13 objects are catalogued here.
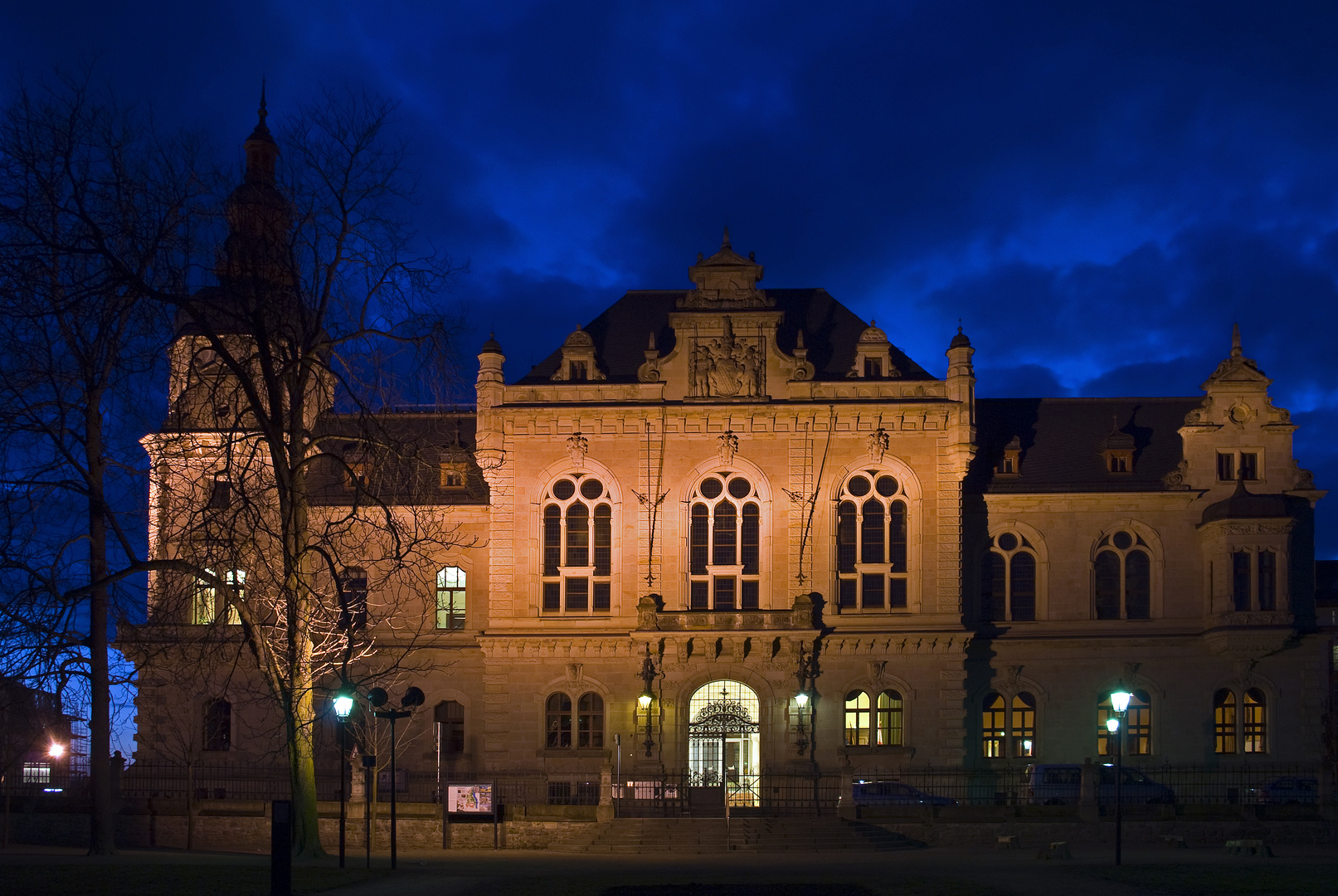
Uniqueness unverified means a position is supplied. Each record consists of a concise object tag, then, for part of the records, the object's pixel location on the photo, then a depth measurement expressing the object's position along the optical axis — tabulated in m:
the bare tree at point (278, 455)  25.92
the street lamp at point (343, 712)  27.54
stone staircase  35.84
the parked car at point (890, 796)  39.62
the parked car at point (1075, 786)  40.28
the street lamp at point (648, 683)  46.44
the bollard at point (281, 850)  22.09
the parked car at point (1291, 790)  42.62
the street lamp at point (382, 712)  28.89
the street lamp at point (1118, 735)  29.58
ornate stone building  46.84
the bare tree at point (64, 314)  23.98
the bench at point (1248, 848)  33.31
